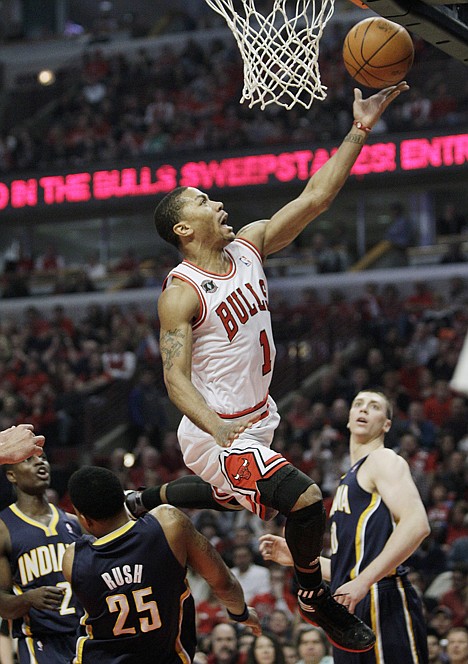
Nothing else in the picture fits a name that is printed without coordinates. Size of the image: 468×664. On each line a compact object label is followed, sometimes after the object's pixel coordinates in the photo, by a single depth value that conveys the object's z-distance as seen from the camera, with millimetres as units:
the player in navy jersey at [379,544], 10461
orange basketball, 10219
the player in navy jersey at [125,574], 9047
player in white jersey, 8766
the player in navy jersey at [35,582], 10961
